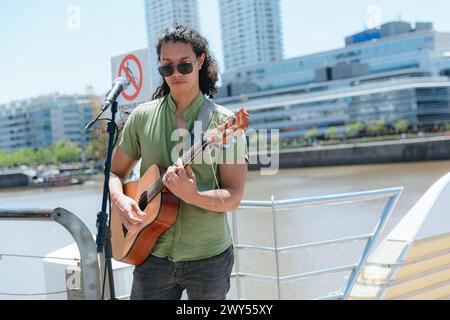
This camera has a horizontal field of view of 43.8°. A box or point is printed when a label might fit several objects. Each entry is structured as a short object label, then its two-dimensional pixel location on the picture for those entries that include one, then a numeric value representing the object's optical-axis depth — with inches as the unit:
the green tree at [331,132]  2701.8
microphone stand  75.8
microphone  77.7
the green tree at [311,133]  2765.7
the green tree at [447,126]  2197.3
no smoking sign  140.4
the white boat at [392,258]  113.3
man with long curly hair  72.5
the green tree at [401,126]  2349.9
